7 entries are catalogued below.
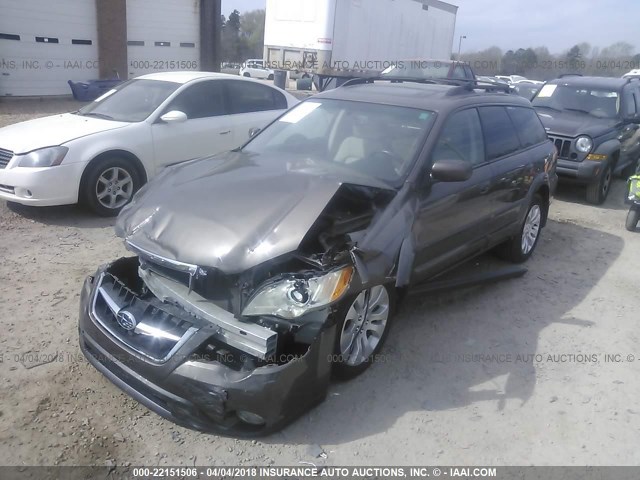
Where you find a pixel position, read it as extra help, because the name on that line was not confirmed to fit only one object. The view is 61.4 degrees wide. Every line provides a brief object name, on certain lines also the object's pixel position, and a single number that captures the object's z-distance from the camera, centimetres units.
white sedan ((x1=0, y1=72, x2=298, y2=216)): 561
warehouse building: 1515
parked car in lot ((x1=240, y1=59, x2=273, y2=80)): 2811
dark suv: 821
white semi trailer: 1741
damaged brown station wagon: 274
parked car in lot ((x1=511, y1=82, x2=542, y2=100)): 1870
